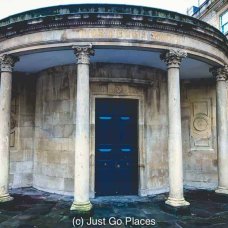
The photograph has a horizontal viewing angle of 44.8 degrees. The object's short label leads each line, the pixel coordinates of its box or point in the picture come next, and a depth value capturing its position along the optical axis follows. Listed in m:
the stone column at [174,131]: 7.00
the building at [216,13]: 17.06
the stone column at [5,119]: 7.42
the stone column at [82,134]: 6.55
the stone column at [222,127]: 8.55
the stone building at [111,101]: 6.83
